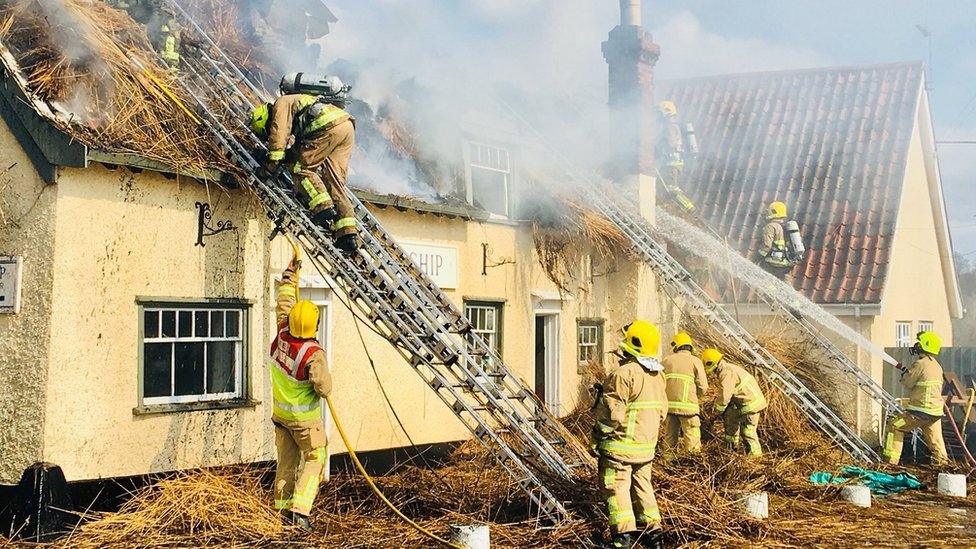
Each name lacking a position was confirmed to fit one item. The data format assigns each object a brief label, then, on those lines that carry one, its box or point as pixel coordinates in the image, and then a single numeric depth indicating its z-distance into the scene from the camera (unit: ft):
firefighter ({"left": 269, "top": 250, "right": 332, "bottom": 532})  26.84
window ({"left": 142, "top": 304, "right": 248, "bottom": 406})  29.27
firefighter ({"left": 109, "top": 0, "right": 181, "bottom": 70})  33.76
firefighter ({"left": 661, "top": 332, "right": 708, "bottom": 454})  38.68
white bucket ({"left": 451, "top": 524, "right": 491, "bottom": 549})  24.49
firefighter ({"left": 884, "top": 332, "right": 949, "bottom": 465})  42.39
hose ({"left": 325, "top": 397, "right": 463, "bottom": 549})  24.75
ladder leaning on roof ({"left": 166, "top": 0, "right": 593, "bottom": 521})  27.91
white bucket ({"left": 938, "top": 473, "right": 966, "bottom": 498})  37.06
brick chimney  52.19
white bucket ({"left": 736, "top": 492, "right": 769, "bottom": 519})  30.02
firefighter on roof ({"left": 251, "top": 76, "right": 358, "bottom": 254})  29.14
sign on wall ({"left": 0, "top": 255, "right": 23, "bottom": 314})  27.43
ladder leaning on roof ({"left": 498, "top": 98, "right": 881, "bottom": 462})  44.27
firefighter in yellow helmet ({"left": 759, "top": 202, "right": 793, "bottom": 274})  56.29
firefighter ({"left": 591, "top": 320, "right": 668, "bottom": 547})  25.98
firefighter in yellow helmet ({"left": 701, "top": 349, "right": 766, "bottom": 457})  39.96
